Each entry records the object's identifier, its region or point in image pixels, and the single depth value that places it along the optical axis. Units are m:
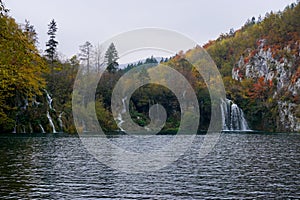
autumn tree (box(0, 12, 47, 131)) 59.27
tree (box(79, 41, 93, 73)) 103.25
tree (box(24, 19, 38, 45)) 75.68
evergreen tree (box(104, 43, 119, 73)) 109.50
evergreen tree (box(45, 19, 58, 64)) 94.50
